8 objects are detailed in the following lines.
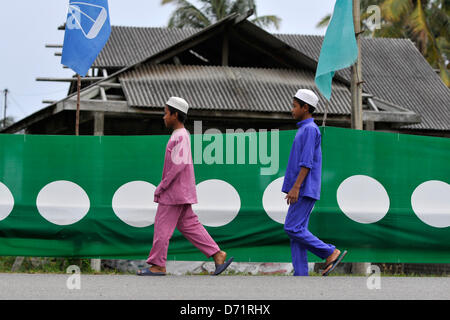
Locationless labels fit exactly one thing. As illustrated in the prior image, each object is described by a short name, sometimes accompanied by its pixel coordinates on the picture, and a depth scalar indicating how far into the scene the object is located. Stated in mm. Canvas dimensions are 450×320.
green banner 16969
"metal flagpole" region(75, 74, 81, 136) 20000
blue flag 18859
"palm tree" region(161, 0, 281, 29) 87750
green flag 18406
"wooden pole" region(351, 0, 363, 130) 20812
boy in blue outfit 14086
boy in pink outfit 14383
